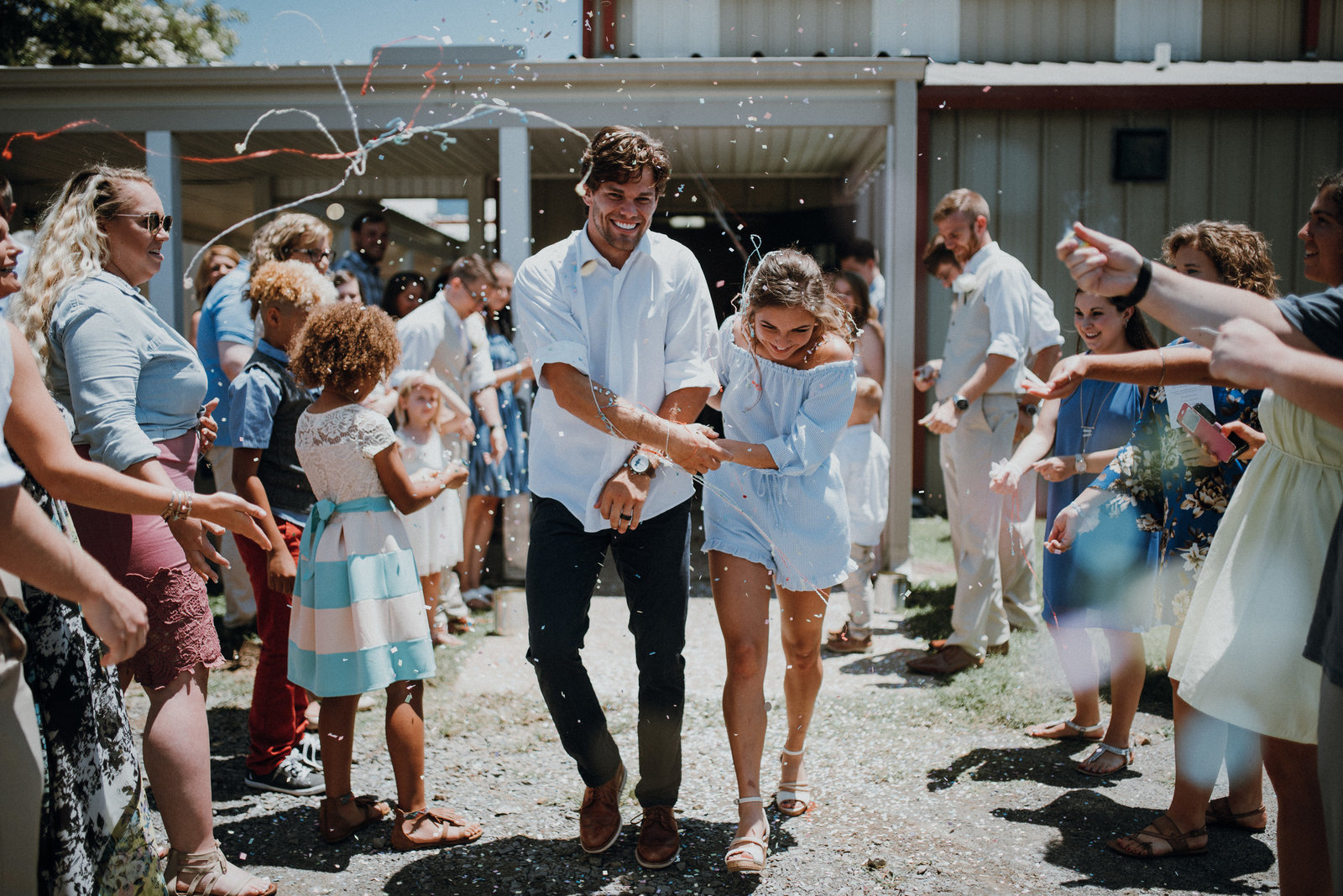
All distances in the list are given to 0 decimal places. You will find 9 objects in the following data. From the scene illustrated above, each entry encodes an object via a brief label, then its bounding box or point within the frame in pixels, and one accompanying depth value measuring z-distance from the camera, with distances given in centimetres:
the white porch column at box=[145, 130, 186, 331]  587
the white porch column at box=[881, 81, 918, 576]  559
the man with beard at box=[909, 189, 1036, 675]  395
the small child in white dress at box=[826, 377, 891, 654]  431
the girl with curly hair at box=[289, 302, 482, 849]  256
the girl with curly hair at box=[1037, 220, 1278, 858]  247
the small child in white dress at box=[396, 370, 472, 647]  414
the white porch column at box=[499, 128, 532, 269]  559
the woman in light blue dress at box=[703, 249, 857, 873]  252
